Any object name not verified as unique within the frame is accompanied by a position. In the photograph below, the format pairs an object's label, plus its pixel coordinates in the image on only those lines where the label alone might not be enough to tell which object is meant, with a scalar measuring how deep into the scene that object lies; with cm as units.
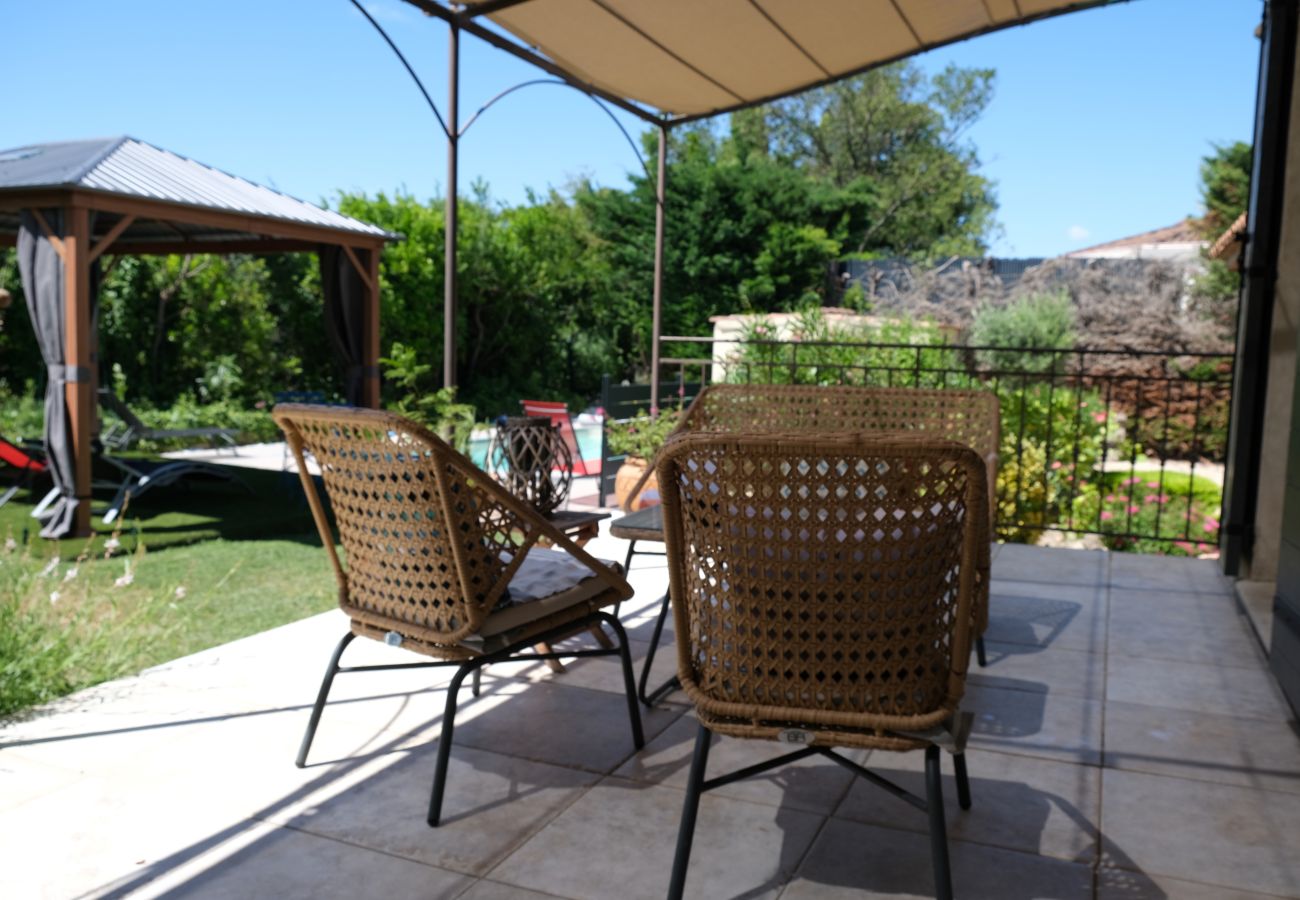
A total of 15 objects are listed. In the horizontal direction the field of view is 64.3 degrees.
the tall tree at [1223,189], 1770
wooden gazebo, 635
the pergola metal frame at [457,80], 437
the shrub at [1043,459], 645
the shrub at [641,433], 663
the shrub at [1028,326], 1361
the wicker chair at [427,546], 212
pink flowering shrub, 753
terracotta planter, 627
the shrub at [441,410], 543
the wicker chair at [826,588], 162
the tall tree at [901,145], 2653
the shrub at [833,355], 740
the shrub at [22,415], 1033
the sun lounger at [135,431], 896
